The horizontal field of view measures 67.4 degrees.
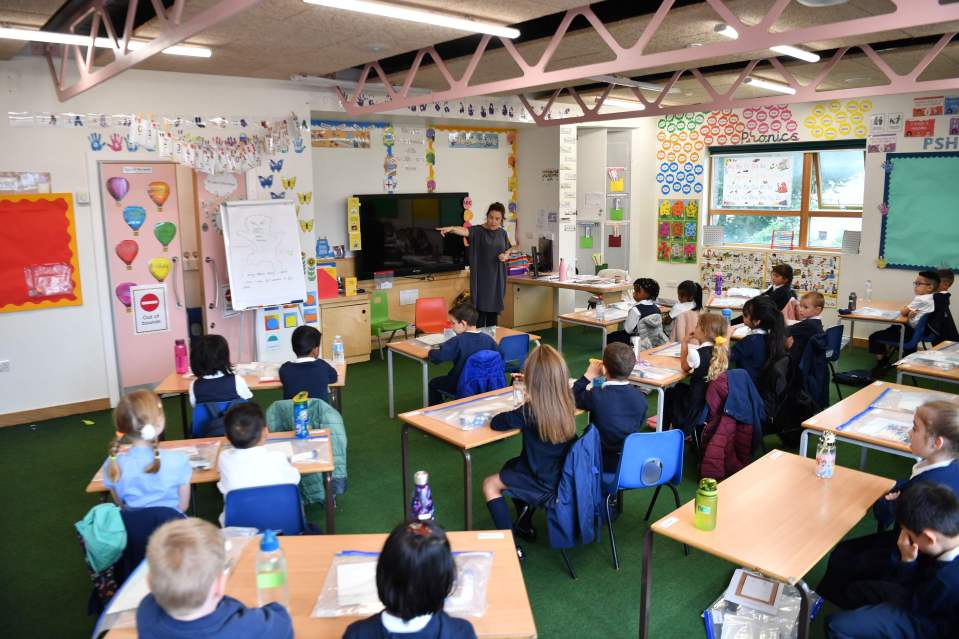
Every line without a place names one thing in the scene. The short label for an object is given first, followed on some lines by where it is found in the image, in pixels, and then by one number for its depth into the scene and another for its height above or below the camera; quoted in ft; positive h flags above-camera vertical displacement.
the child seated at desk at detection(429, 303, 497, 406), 17.51 -3.02
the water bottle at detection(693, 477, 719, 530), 9.15 -3.66
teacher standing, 23.94 -1.40
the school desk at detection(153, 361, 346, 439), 15.99 -3.63
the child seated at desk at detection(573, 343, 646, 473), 12.78 -3.30
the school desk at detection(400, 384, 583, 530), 12.28 -3.74
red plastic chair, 23.67 -3.14
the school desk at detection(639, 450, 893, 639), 8.61 -3.99
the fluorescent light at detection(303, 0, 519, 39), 13.14 +3.96
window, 30.12 +0.85
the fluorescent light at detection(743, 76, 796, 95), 24.30 +4.48
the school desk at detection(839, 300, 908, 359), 22.91 -3.35
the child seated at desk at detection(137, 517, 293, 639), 6.11 -3.14
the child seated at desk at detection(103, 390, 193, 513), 10.01 -3.40
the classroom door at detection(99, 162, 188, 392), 21.39 -1.29
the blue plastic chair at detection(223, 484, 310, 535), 9.75 -3.91
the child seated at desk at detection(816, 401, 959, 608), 9.60 -3.75
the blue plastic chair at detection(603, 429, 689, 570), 11.93 -4.13
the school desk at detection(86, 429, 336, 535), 10.68 -3.89
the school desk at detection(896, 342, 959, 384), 16.22 -3.59
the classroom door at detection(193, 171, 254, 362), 22.56 -1.18
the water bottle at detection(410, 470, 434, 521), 9.55 -3.81
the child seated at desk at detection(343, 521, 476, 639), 6.08 -3.08
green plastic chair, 27.43 -3.87
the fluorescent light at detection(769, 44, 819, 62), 17.89 +4.12
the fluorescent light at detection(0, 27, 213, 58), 15.24 +4.05
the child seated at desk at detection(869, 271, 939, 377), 22.58 -3.07
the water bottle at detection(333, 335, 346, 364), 17.65 -3.25
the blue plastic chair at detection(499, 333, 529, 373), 19.52 -3.51
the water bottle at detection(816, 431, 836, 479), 10.75 -3.61
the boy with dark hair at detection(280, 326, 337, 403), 15.44 -3.19
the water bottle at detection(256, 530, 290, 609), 7.57 -3.74
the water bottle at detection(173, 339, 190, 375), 17.03 -3.22
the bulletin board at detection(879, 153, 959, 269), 26.27 +0.06
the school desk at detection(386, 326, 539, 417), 18.47 -3.43
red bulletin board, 19.94 -0.81
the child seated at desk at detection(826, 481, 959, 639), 7.76 -4.06
